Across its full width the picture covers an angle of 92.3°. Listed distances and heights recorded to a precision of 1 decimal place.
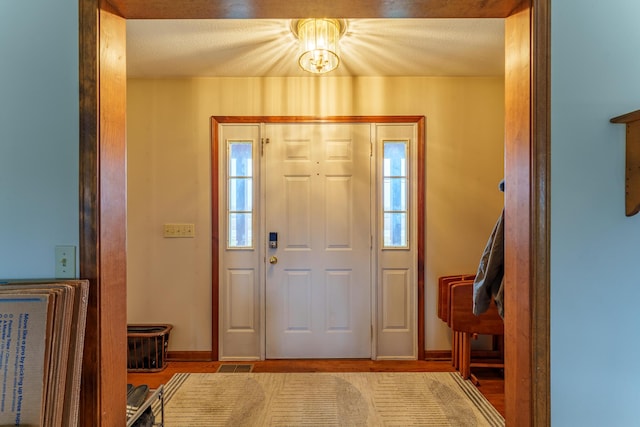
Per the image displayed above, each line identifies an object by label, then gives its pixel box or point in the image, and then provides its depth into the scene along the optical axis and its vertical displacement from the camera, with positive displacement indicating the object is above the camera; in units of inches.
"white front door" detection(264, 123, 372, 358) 105.4 -9.9
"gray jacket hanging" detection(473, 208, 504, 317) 52.2 -11.6
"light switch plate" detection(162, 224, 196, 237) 105.3 -6.0
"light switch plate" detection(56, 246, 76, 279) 38.8 -6.4
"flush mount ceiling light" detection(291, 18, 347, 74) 72.7 +41.0
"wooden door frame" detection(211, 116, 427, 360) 104.7 +2.3
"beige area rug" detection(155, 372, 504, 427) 75.3 -50.9
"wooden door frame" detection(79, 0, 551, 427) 38.3 +5.2
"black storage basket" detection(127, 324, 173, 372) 99.0 -45.3
